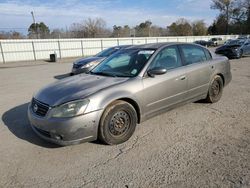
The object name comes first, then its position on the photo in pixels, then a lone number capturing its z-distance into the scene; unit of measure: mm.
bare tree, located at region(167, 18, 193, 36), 63756
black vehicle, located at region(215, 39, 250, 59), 15566
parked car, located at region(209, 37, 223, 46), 40669
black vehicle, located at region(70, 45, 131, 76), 9859
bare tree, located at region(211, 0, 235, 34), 73062
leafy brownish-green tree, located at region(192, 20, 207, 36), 67925
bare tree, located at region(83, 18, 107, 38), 45525
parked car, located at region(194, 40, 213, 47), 38675
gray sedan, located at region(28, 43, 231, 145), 3203
